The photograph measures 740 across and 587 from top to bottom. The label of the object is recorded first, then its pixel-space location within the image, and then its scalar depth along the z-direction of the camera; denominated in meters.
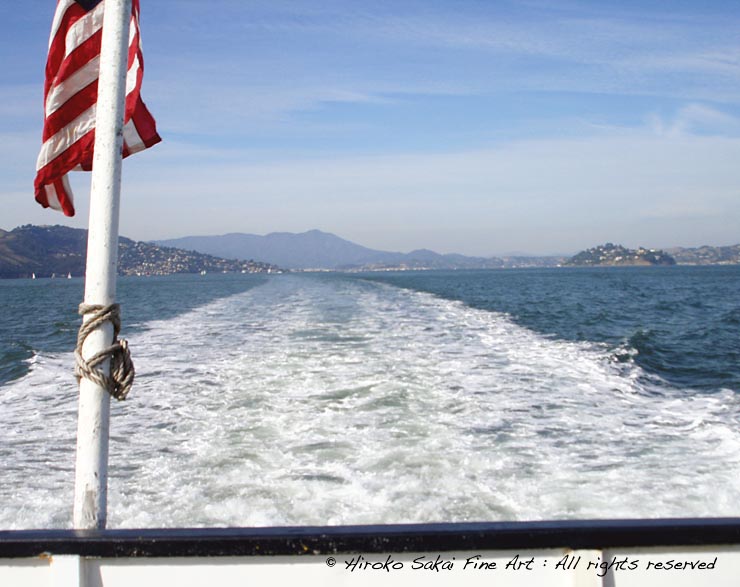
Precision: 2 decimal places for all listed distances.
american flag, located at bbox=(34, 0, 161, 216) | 2.96
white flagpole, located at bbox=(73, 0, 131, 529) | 2.54
